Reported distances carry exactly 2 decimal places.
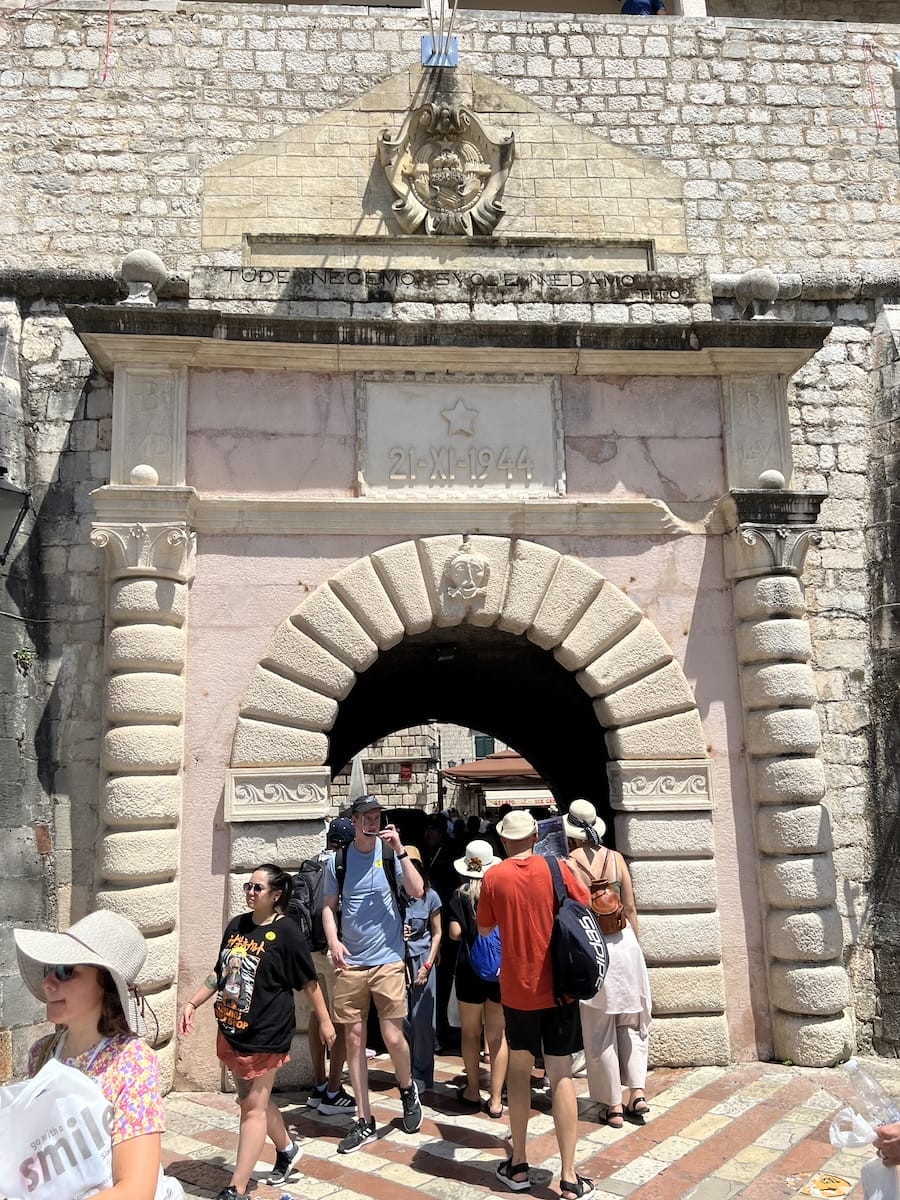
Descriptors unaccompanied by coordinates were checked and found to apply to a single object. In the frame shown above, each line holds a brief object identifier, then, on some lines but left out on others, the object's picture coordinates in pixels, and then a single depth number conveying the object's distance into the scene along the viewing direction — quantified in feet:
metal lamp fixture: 16.01
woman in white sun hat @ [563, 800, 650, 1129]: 15.62
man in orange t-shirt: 12.87
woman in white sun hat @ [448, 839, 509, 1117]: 16.43
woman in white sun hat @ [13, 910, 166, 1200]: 6.81
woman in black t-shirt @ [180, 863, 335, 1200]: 12.57
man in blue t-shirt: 15.01
